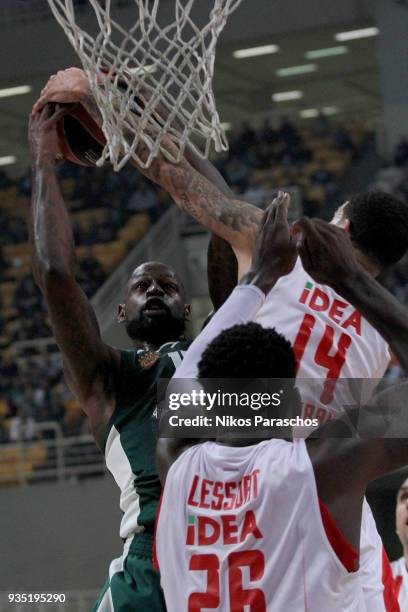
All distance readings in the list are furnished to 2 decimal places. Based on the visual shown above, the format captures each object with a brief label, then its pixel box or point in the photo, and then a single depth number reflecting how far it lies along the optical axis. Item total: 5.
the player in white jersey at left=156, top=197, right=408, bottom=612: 3.05
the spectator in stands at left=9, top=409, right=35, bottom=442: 16.00
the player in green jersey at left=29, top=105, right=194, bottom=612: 4.18
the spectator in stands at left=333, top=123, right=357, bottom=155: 20.05
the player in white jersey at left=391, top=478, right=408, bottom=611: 6.32
